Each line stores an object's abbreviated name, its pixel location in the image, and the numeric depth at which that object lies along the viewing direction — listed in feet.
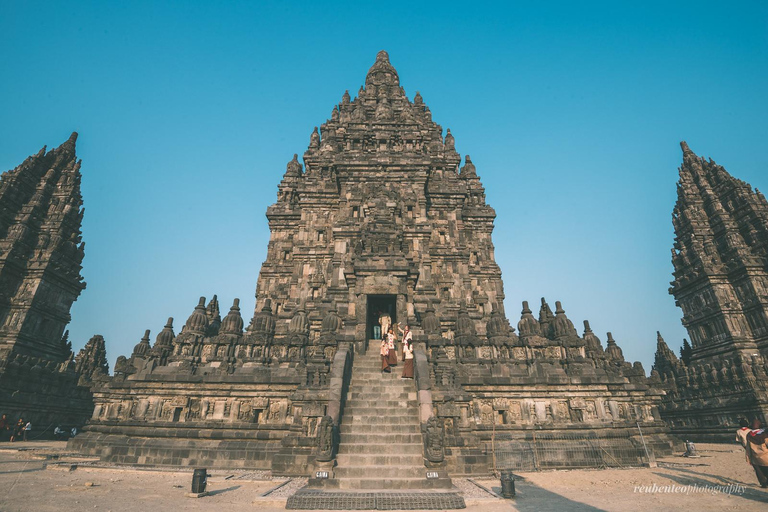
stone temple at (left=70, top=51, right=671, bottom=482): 38.34
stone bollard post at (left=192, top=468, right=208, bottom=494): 30.86
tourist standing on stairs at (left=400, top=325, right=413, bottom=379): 46.92
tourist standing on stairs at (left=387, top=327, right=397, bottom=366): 49.32
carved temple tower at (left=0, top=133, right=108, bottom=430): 92.48
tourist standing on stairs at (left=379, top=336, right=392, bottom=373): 48.57
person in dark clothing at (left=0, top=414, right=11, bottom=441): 78.81
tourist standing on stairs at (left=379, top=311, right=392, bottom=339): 58.20
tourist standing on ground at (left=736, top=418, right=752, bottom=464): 31.88
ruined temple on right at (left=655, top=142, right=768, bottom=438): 90.53
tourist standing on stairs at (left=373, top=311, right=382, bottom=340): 70.19
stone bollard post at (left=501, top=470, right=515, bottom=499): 29.96
